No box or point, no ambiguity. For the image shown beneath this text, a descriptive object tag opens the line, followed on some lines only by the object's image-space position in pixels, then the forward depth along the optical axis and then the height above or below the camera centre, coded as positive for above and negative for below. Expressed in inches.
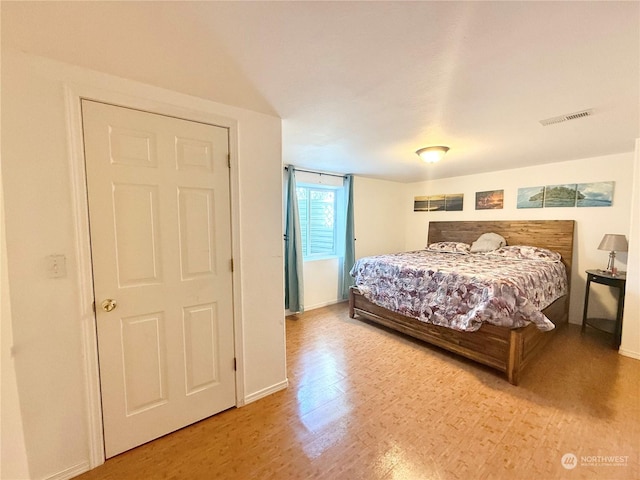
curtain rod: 149.3 +29.7
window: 166.4 +1.5
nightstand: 111.1 -35.6
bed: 90.1 -40.7
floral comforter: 90.8 -26.1
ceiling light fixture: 107.4 +28.2
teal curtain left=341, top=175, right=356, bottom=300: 172.7 -10.1
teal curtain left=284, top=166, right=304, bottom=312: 143.9 -16.7
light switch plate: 53.1 -8.8
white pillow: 153.6 -11.6
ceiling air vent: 76.2 +31.3
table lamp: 111.7 -8.7
